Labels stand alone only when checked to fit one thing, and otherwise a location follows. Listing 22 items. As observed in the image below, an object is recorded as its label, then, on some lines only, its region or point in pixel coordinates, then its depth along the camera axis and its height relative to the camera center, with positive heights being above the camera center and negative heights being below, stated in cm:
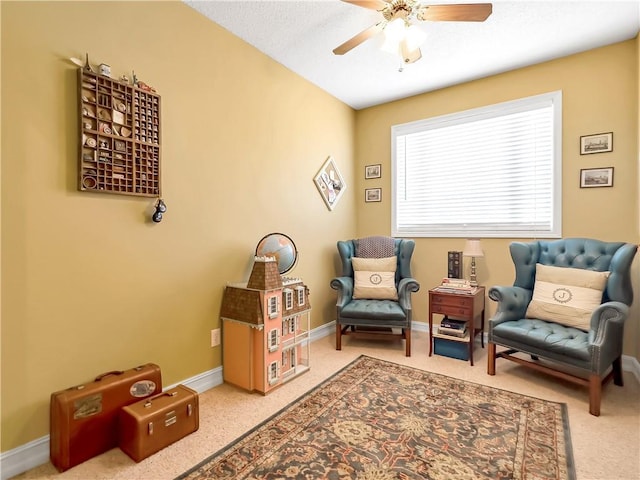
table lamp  313 -15
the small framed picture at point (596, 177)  280 +50
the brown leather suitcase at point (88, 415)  159 -92
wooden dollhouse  234 -72
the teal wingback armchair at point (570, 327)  208 -66
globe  266 -12
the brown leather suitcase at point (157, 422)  166 -100
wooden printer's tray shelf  178 +59
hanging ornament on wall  209 +17
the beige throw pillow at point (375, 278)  339 -46
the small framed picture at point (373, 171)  410 +83
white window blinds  311 +68
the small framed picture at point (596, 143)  279 +80
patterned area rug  158 -115
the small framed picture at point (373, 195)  410 +53
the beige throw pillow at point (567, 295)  241 -48
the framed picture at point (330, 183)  363 +61
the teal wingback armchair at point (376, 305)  304 -69
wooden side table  292 -68
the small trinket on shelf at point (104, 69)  184 +96
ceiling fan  184 +130
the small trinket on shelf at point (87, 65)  178 +96
